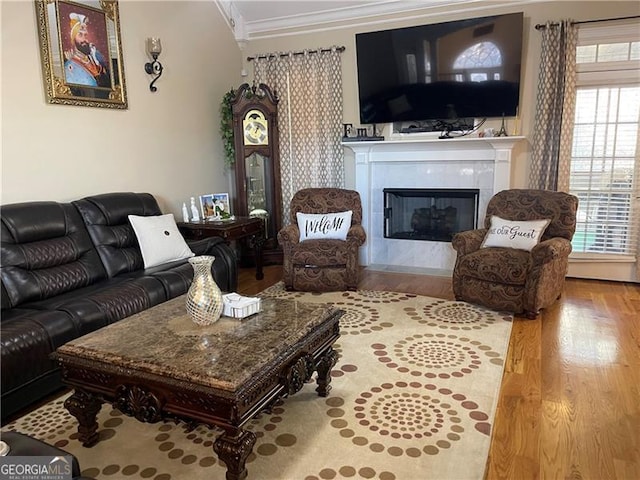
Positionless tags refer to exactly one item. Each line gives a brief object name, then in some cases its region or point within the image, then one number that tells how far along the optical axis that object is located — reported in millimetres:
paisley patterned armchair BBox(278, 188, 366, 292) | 4215
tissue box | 2283
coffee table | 1734
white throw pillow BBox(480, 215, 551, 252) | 3797
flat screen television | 4398
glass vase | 2164
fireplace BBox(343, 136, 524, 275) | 4680
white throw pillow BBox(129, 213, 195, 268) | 3557
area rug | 1957
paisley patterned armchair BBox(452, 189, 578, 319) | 3508
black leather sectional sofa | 2354
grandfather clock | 5051
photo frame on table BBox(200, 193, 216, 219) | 4699
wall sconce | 4148
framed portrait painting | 3373
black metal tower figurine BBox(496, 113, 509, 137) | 4566
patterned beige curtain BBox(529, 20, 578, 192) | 4242
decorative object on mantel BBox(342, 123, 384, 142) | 5004
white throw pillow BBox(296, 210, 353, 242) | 4445
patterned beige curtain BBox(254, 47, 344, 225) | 5230
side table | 4195
